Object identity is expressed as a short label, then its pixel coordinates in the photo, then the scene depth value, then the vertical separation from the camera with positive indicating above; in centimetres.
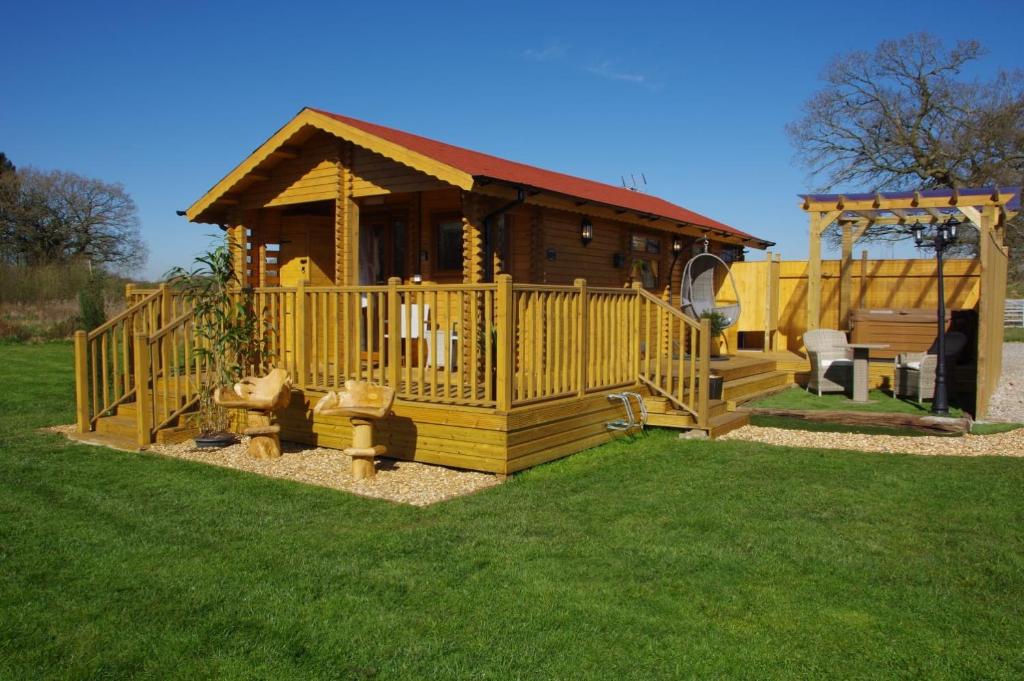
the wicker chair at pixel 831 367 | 1155 -84
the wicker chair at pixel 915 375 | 1055 -90
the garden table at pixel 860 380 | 1069 -95
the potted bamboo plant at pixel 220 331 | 858 -23
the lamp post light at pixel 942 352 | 944 -50
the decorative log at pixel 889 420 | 859 -127
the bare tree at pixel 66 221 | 3722 +458
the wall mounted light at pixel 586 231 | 1124 +119
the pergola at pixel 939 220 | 948 +154
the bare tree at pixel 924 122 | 2750 +719
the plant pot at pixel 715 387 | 930 -92
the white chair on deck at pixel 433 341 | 686 -27
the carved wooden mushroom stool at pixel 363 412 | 682 -90
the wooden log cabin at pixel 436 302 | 720 +10
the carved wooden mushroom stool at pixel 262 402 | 752 -91
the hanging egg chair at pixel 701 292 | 1208 +32
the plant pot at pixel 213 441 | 816 -140
